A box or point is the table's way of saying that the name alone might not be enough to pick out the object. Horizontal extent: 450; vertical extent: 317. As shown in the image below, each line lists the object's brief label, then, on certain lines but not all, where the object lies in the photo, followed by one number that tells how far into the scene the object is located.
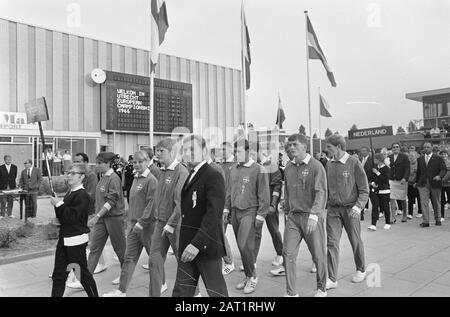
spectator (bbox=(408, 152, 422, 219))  10.00
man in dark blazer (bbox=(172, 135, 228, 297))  3.10
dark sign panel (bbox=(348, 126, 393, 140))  11.36
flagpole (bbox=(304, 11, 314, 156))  12.45
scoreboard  20.66
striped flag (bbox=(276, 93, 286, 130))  17.05
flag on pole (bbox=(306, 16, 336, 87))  12.40
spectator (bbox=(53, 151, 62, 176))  17.30
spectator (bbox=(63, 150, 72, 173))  17.30
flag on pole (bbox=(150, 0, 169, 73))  9.81
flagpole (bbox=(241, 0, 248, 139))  10.49
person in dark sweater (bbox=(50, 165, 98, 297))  3.77
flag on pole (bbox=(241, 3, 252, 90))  10.69
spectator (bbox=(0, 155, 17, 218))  11.07
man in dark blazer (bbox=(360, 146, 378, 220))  8.95
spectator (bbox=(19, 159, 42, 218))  10.97
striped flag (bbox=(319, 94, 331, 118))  15.61
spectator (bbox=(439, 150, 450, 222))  9.37
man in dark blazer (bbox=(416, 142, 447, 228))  8.72
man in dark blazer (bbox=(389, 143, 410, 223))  9.53
